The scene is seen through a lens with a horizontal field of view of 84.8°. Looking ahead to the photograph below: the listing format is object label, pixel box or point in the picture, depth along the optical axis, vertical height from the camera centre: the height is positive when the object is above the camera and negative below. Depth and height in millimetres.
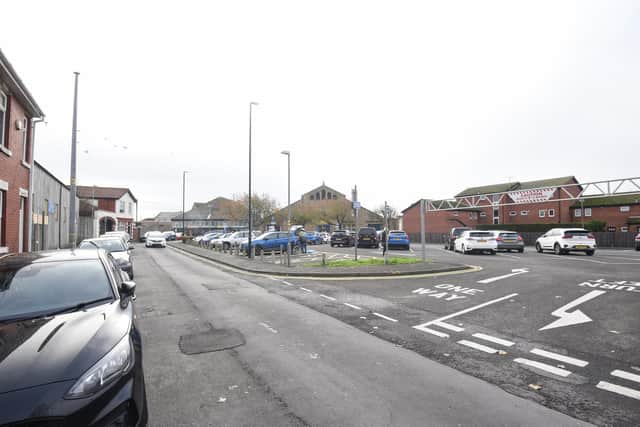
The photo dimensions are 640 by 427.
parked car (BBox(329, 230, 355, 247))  31875 -952
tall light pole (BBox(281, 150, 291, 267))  22606 +3419
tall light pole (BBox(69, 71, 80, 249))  13836 +2998
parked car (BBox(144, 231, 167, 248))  35094 -1166
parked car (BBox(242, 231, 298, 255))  22328 -880
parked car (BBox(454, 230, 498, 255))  21516 -931
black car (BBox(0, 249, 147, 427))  2162 -897
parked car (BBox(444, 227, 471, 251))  25986 -709
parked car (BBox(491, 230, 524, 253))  22984 -936
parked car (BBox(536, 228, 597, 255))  20188 -866
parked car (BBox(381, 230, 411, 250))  26391 -955
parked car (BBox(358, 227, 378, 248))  29375 -799
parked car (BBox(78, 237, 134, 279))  10727 -674
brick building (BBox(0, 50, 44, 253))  10891 +2528
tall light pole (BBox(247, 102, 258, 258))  20203 +6745
